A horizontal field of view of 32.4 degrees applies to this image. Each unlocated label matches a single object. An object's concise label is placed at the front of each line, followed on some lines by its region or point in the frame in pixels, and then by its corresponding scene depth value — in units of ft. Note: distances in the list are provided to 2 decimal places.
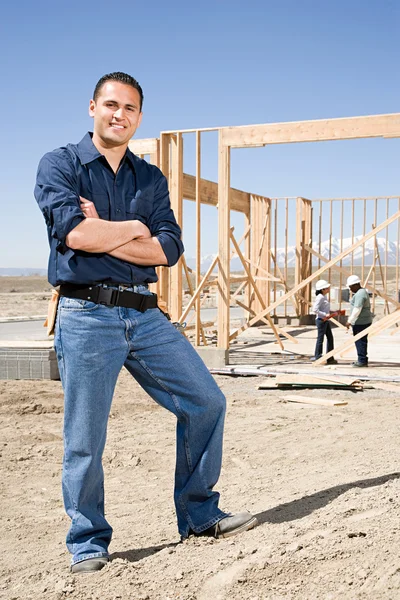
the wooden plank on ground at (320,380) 28.63
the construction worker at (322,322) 36.35
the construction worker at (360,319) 34.04
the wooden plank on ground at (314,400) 25.48
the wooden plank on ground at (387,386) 28.46
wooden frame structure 32.09
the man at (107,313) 9.98
